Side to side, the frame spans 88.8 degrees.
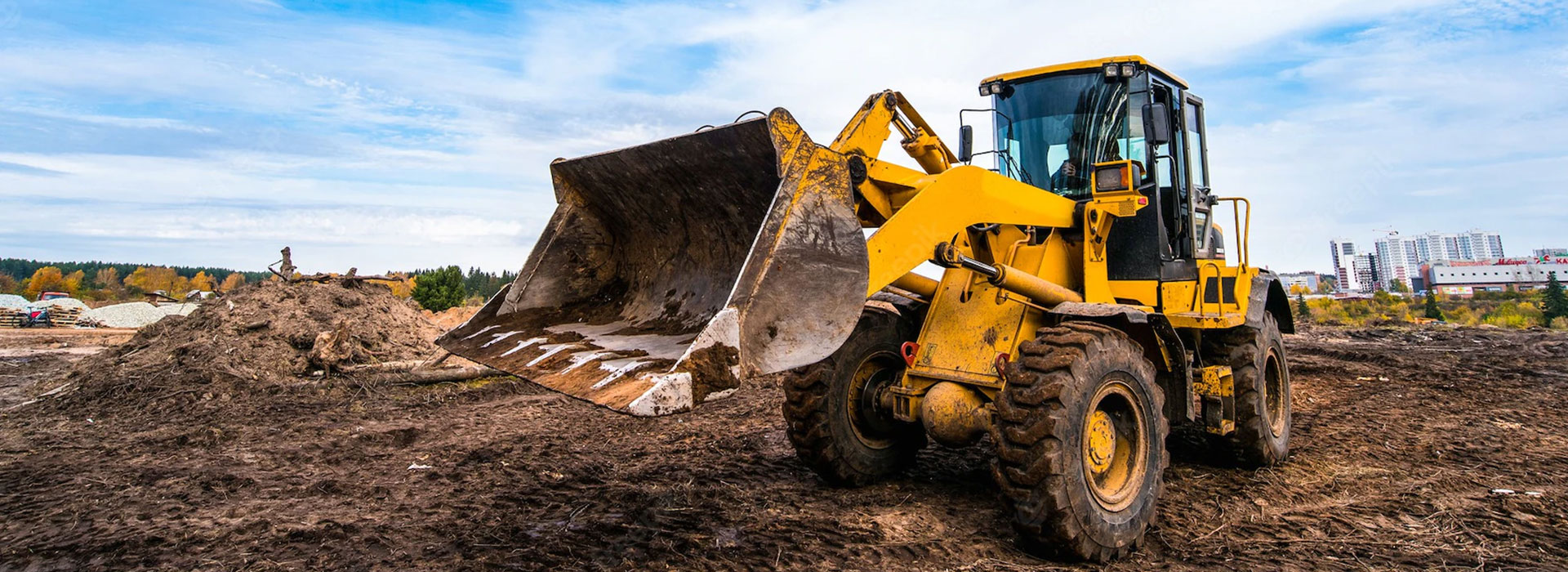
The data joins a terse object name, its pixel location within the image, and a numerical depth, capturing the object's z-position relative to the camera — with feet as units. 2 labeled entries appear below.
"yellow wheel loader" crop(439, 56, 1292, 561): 12.28
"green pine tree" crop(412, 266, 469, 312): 98.63
